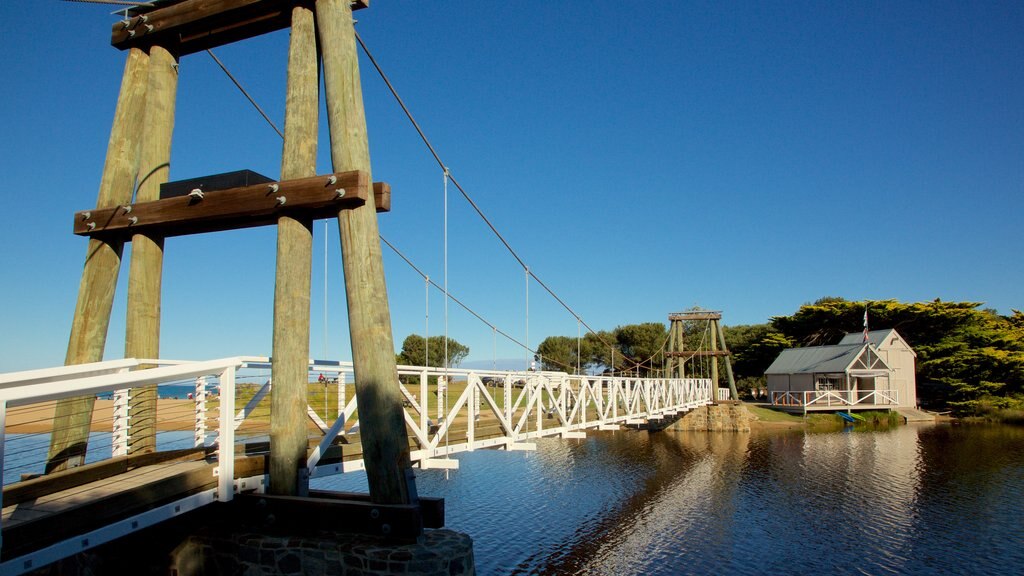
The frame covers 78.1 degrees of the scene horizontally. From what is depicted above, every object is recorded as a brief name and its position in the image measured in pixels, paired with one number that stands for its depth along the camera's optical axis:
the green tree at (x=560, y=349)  63.50
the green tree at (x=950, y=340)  38.47
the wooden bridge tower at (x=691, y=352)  34.91
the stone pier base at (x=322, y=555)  4.80
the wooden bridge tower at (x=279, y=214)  5.43
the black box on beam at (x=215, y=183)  6.08
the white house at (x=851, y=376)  37.31
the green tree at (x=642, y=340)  57.62
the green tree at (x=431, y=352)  50.56
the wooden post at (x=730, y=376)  34.23
